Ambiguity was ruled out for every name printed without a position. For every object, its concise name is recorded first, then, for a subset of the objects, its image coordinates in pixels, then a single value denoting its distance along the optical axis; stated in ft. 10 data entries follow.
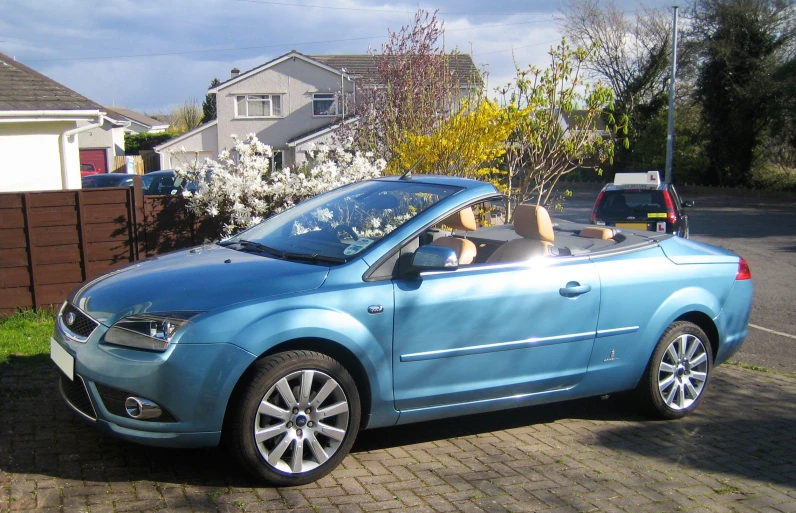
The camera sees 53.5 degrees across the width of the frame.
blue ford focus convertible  13.78
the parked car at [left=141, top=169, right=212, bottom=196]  68.64
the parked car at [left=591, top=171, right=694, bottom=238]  43.93
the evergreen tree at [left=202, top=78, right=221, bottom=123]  193.88
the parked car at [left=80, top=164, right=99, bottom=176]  103.50
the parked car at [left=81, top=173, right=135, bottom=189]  69.72
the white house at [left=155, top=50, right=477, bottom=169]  137.49
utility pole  106.10
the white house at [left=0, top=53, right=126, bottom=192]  39.55
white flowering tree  30.35
